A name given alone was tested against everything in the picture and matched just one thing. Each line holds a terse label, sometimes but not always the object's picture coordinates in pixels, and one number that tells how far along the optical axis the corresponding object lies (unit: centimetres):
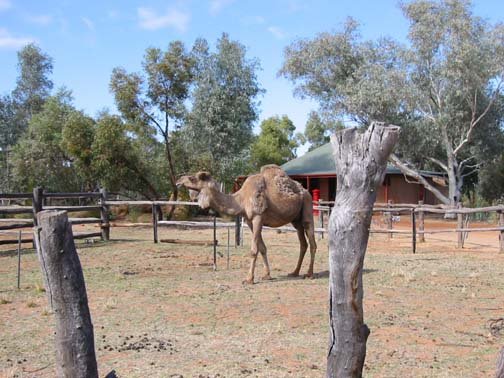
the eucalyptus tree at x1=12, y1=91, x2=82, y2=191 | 3105
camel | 1049
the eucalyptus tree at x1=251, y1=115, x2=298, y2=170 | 5306
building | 3219
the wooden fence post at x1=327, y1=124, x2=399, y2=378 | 345
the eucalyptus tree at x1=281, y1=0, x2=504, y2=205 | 2675
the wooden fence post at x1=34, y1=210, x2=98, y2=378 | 355
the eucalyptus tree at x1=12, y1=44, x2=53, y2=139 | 4553
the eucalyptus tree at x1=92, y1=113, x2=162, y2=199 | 2488
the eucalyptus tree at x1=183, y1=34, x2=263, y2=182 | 2795
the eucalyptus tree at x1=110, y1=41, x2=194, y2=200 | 2581
